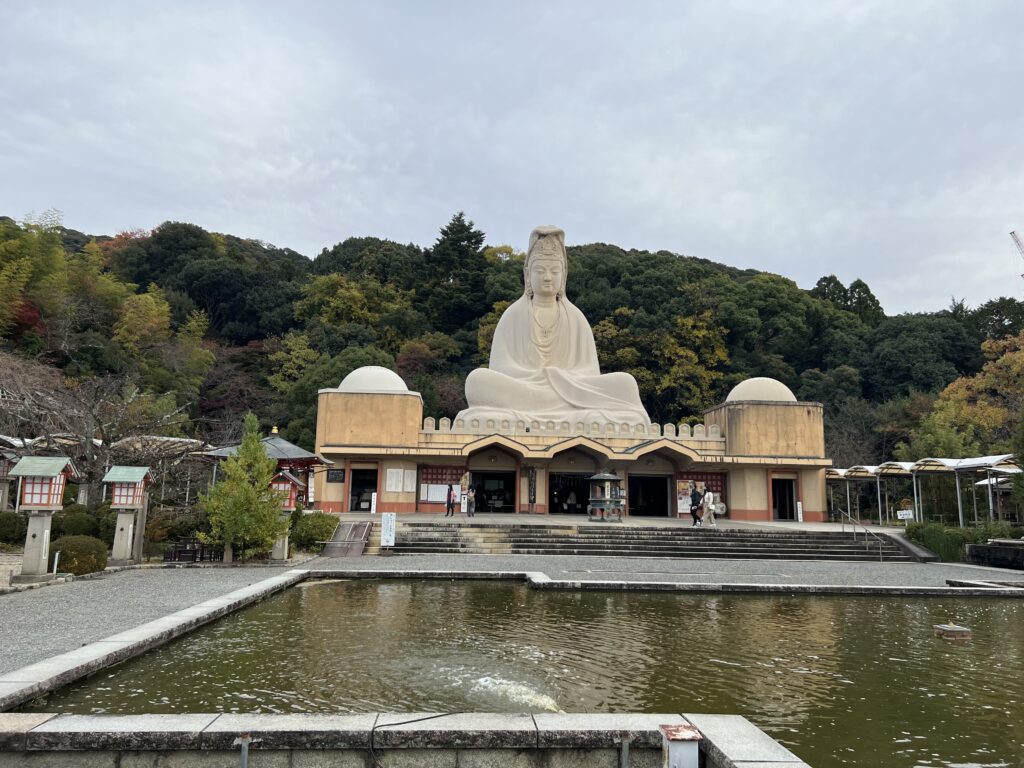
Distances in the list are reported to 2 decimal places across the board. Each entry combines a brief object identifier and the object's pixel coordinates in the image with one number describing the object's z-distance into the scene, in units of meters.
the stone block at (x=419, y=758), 3.84
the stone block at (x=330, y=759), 3.81
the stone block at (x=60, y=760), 3.82
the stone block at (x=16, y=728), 3.84
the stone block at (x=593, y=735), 3.86
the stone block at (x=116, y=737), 3.80
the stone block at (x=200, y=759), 3.79
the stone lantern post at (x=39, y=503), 10.45
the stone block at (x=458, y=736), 3.85
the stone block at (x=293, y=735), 3.79
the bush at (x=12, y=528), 15.12
